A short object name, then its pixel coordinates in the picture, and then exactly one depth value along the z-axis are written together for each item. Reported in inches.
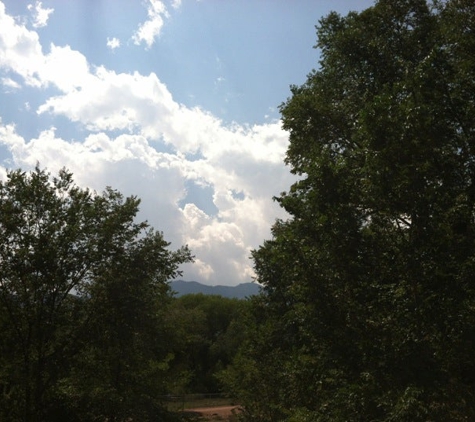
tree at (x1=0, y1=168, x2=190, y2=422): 606.2
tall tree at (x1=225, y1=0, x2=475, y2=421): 383.4
